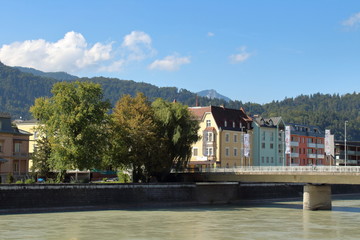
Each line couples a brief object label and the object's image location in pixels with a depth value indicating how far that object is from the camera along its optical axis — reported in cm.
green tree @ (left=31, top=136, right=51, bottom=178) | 8969
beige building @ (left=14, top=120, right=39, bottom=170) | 12249
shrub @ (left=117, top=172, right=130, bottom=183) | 8994
